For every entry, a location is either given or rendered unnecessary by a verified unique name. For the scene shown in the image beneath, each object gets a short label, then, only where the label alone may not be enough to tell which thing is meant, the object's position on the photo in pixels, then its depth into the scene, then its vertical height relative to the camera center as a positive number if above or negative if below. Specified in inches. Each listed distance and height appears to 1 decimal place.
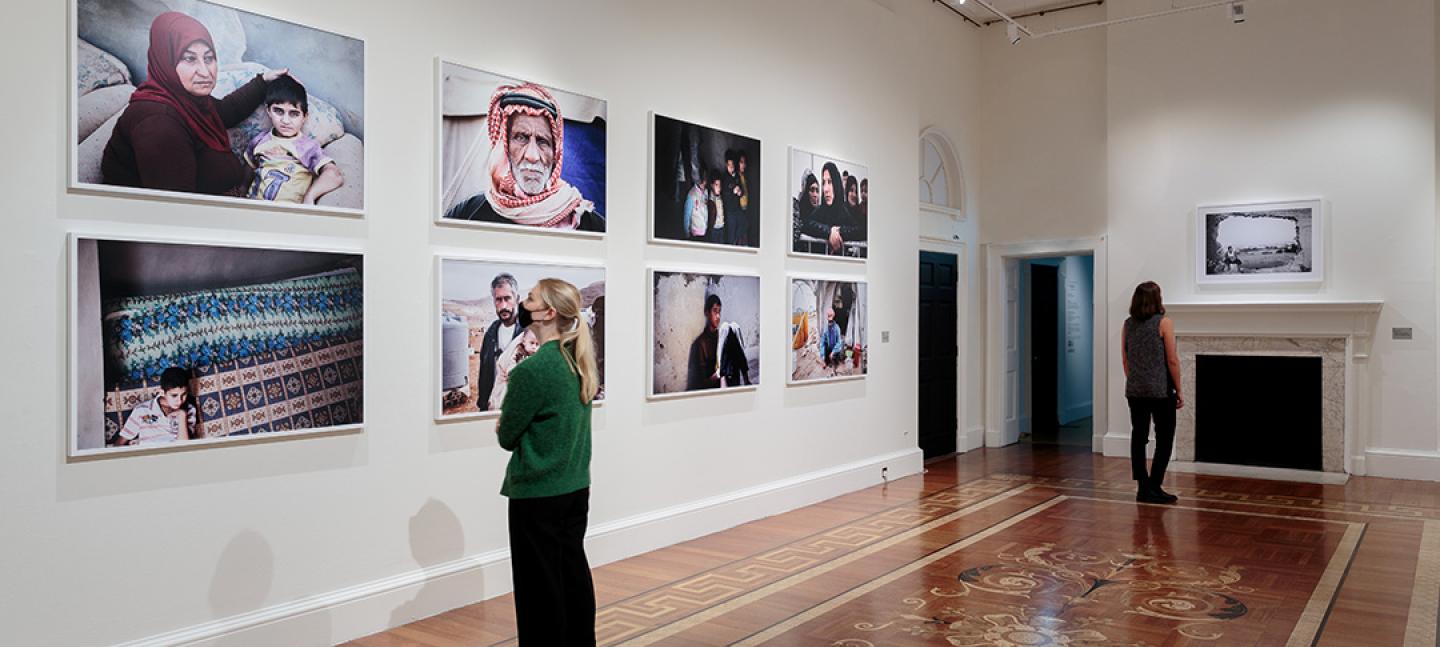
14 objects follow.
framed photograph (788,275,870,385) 307.1 -1.5
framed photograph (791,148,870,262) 307.3 +37.5
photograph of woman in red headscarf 147.6 +35.3
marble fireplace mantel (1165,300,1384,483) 364.8 -8.7
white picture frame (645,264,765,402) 245.6 -1.1
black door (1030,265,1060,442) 513.3 -14.5
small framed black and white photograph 374.3 +29.8
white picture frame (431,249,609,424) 193.5 -2.0
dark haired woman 305.6 -17.3
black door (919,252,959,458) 417.7 -13.6
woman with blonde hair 142.8 -19.5
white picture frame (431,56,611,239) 193.8 +33.6
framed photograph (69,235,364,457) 147.0 -2.6
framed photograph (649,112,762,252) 250.4 +36.5
